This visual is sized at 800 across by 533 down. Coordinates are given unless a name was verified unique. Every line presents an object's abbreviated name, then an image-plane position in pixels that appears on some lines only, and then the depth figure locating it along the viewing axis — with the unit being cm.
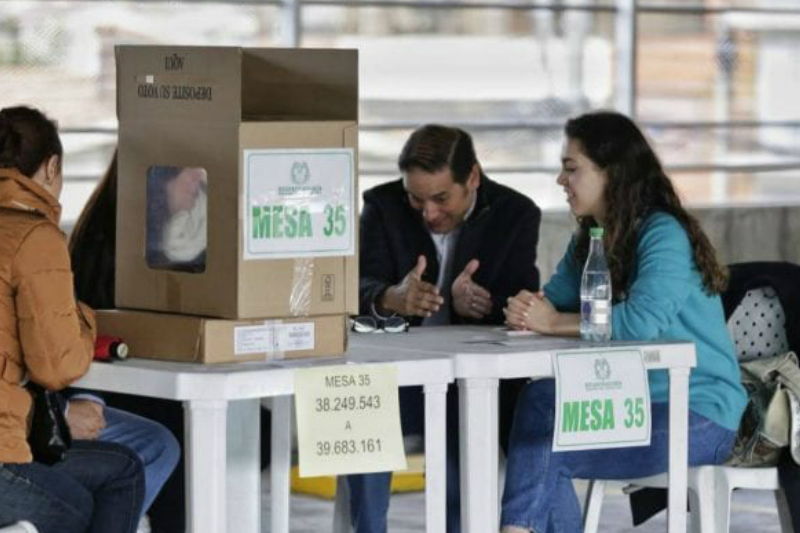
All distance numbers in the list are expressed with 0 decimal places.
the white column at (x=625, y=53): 1594
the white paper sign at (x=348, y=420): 730
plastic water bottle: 839
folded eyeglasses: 885
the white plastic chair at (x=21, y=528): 715
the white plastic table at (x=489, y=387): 782
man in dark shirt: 986
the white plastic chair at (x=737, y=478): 880
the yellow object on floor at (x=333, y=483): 1328
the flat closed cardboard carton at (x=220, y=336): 732
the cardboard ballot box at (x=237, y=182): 730
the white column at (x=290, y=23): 1423
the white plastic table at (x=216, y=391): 709
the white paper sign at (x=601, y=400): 795
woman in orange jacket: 712
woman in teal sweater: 841
